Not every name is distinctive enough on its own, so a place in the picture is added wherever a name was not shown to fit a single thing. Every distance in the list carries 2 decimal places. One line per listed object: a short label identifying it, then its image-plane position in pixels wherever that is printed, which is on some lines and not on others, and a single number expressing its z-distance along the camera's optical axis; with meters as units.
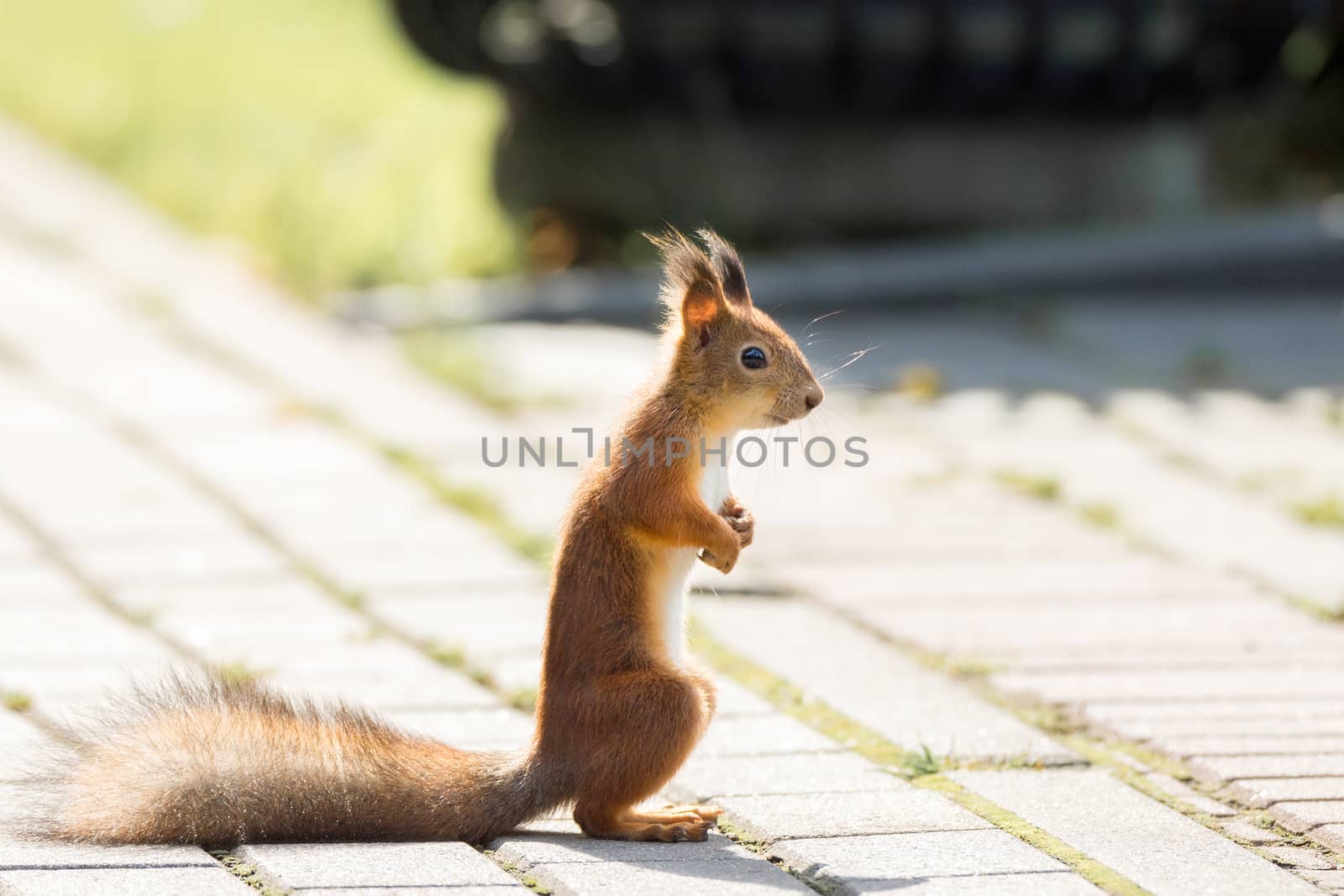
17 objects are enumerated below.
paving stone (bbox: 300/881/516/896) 6.23
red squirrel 6.72
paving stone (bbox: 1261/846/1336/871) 6.71
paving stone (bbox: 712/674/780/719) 8.65
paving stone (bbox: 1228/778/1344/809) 7.38
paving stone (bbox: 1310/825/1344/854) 6.90
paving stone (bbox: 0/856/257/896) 6.22
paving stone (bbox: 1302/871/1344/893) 6.50
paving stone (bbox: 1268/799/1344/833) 7.11
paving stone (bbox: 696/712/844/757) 8.10
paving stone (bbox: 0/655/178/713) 8.56
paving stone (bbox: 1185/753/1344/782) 7.66
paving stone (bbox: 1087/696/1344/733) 8.41
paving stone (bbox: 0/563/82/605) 10.31
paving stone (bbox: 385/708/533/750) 8.13
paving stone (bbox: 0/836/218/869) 6.47
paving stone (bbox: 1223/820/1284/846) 6.99
